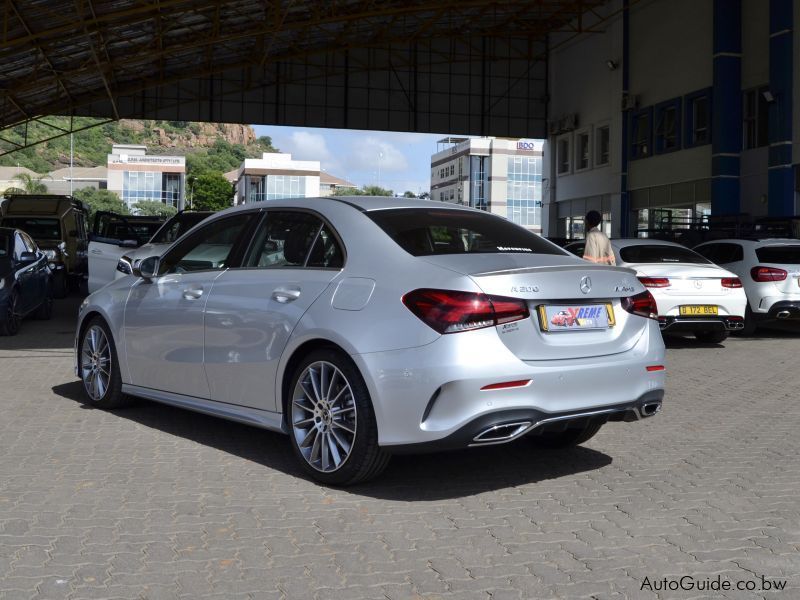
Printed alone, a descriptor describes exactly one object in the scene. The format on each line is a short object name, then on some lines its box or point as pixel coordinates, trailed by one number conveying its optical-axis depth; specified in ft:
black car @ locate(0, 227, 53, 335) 44.60
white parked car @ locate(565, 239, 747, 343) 41.78
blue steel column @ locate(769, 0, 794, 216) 83.82
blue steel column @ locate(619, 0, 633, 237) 117.08
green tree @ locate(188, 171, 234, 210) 507.71
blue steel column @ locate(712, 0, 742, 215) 94.38
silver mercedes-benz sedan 15.85
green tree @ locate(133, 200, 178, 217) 430.61
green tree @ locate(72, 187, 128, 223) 407.23
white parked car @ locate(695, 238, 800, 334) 47.73
